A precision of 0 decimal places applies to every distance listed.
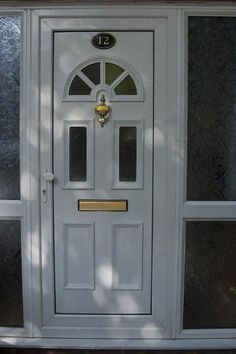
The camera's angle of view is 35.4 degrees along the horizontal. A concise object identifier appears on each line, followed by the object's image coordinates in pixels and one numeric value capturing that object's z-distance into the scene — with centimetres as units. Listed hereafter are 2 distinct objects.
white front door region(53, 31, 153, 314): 241
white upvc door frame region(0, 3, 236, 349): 235
